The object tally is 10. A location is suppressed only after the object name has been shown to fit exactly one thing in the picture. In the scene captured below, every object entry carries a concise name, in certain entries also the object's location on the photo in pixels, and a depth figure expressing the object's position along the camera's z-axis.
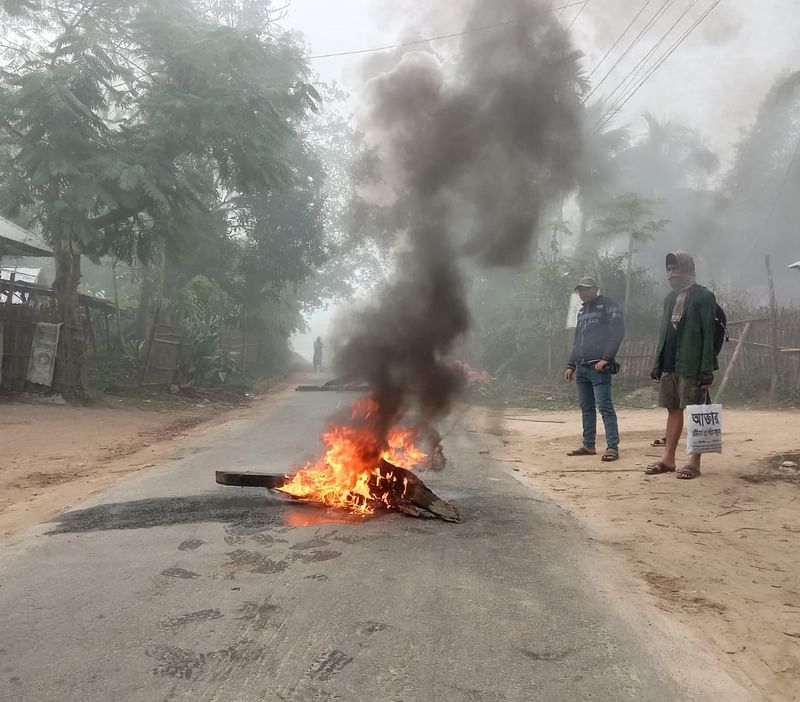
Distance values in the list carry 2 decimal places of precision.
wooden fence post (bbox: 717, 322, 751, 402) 12.43
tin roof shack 12.54
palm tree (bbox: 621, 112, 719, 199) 35.44
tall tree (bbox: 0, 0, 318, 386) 11.34
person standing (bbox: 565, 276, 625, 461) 6.93
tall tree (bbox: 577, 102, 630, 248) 11.91
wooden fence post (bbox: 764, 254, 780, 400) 13.40
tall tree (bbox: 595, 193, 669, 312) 18.98
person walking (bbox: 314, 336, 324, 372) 34.99
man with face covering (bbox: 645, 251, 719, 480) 5.78
